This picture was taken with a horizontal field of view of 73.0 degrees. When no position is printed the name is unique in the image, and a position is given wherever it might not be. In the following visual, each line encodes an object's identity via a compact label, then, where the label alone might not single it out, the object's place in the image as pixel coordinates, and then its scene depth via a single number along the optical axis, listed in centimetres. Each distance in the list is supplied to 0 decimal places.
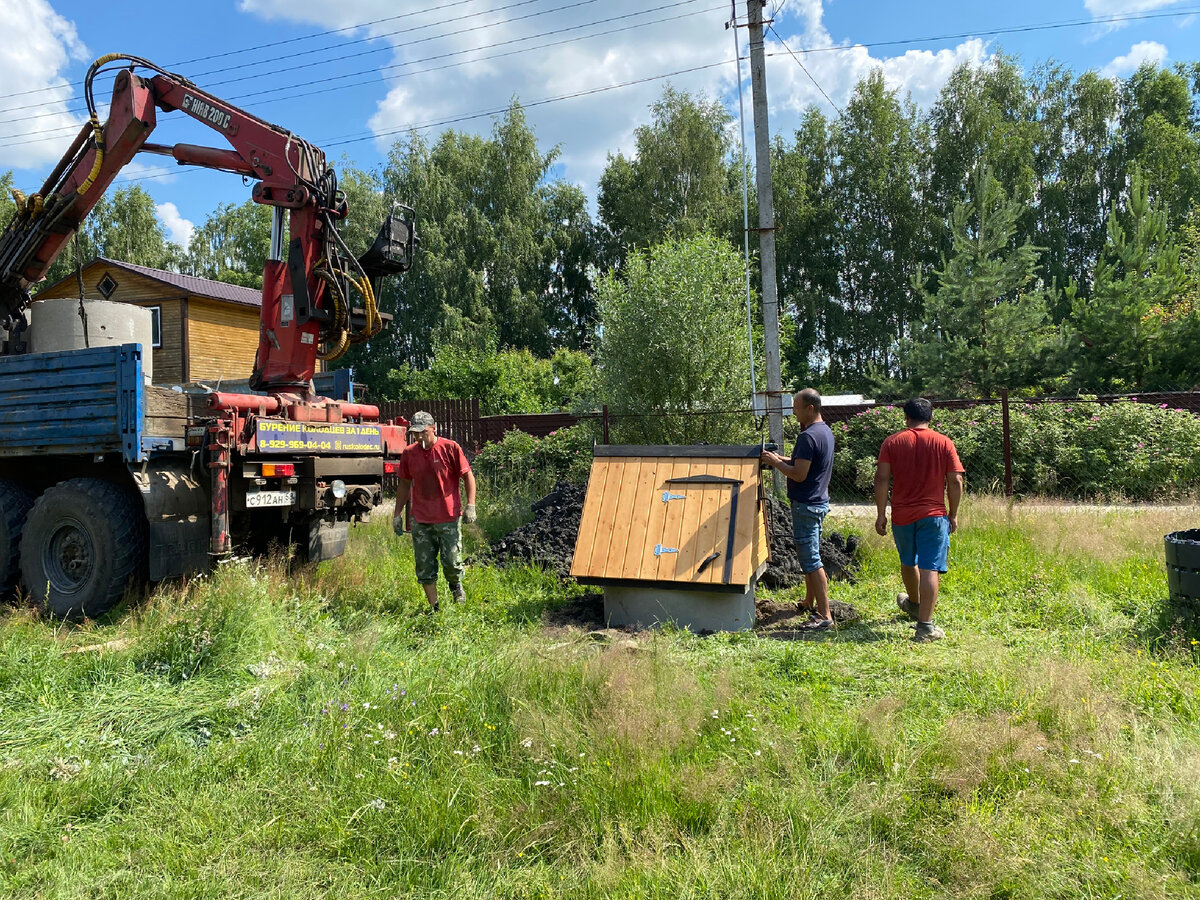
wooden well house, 594
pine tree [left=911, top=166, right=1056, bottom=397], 1867
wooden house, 2206
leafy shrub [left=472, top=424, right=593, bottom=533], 1382
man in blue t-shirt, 607
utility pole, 973
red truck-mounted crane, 648
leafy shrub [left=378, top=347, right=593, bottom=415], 2448
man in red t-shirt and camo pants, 646
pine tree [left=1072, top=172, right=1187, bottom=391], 1656
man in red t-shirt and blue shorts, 557
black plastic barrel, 517
